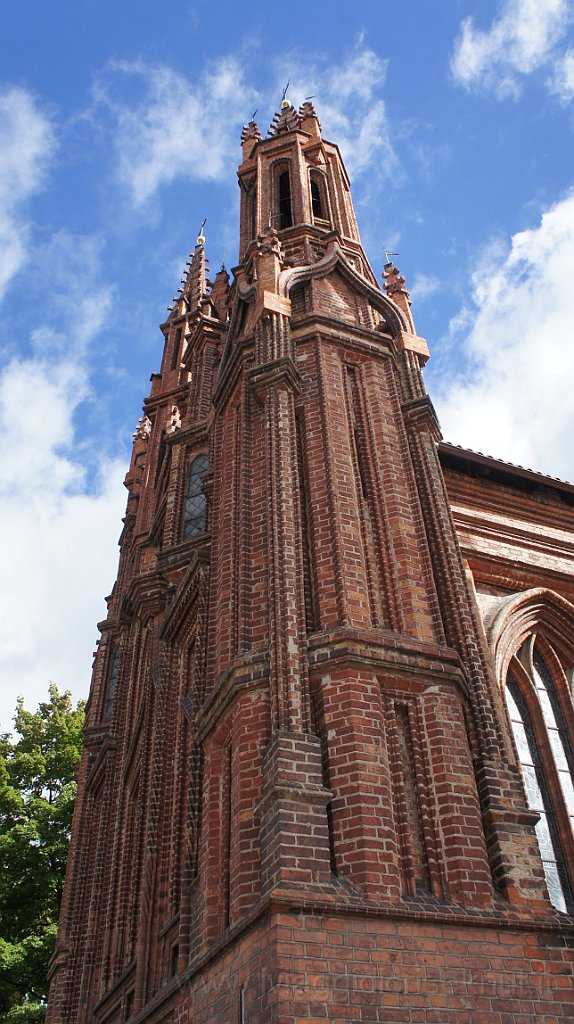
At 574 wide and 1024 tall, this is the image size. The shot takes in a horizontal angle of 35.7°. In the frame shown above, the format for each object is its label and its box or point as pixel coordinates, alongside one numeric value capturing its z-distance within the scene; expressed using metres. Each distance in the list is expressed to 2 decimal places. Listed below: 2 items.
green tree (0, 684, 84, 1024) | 20.73
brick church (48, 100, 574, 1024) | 6.94
